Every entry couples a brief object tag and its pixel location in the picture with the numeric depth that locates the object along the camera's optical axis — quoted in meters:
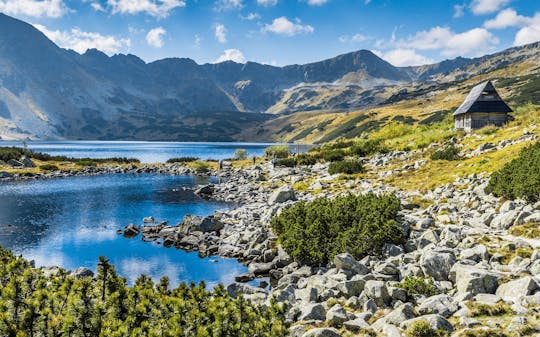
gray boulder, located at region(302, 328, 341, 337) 12.05
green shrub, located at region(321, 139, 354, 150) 98.12
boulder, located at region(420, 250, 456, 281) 17.33
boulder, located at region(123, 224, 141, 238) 38.67
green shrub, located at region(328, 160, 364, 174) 56.18
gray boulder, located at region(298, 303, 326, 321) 14.67
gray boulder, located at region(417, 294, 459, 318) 13.35
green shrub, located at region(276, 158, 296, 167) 83.82
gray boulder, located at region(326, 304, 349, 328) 13.70
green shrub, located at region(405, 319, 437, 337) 11.88
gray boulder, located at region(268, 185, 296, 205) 46.13
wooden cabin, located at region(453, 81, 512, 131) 63.97
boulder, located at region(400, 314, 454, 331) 12.03
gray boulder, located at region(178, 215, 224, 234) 37.47
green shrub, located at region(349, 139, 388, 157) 75.12
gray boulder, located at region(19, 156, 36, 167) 96.31
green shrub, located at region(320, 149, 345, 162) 74.81
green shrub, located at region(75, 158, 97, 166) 106.00
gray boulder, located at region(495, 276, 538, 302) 13.34
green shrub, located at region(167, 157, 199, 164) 119.94
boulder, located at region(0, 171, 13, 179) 83.32
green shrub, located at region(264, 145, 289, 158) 108.62
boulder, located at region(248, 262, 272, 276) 26.56
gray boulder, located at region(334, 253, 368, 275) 20.52
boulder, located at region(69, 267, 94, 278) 23.63
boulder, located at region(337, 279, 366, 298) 17.16
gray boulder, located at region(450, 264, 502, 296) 14.70
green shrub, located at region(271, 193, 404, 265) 23.55
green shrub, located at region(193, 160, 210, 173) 99.50
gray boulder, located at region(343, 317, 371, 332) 13.07
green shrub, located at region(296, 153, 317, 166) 81.86
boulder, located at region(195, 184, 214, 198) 63.88
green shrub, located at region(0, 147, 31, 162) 99.69
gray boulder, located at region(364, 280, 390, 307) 15.56
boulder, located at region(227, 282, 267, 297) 20.12
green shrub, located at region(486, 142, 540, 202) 23.86
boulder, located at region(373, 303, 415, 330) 13.06
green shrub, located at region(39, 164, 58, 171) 94.80
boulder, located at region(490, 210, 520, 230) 22.02
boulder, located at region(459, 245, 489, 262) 18.12
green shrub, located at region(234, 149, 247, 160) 124.38
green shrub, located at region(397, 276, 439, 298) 15.78
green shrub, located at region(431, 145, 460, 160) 44.81
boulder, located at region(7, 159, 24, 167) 95.81
